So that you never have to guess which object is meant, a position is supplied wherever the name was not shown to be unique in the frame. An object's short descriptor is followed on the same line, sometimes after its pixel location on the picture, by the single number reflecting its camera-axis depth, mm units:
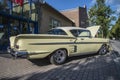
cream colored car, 2986
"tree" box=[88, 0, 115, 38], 13013
